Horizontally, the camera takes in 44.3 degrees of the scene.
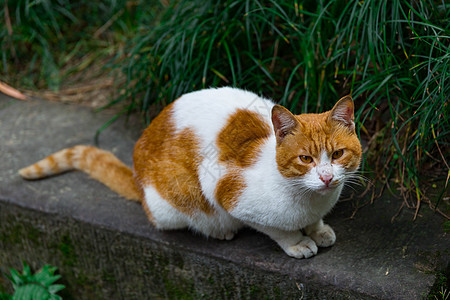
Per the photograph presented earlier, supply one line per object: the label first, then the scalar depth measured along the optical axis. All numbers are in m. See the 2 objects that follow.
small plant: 2.84
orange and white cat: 2.05
